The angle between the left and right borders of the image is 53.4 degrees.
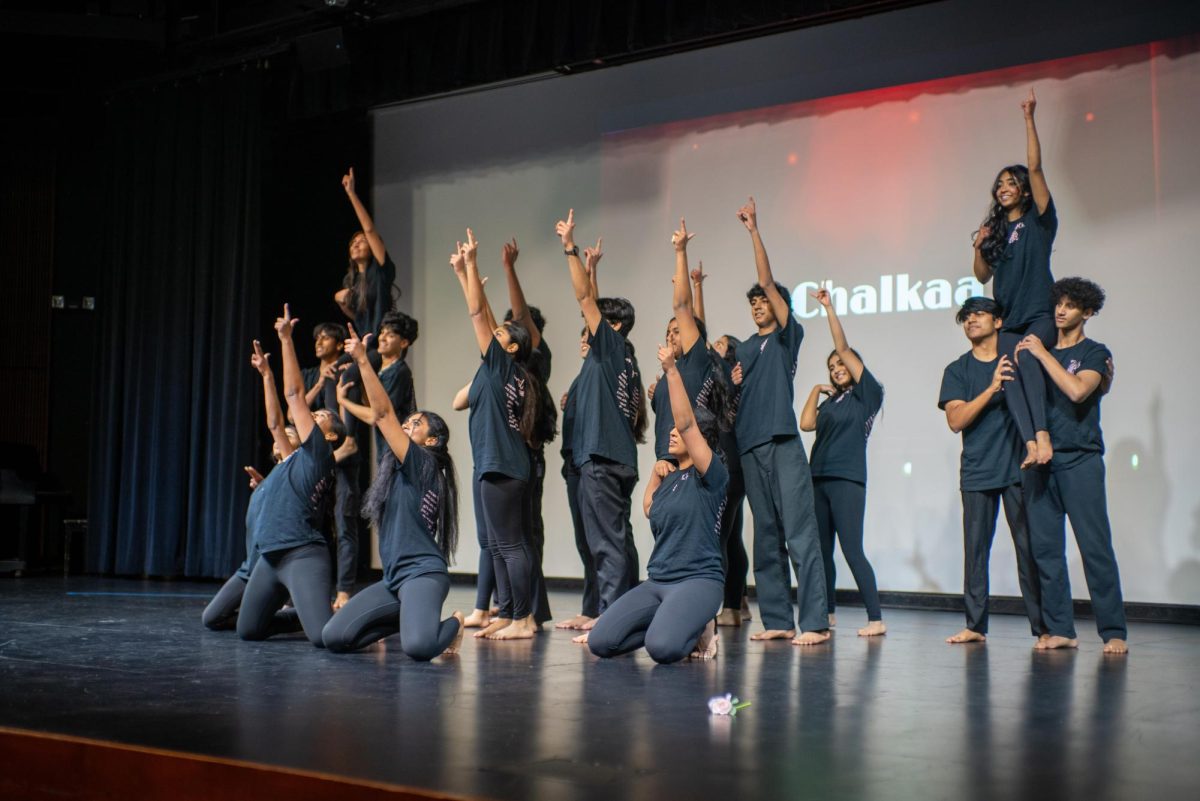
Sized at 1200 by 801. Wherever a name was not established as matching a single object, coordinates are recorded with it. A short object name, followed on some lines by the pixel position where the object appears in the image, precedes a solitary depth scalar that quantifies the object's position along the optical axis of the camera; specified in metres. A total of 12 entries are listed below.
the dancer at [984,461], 4.59
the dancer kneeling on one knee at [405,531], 4.19
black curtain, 7.83
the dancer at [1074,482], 4.31
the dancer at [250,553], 4.94
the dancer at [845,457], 5.06
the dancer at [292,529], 4.59
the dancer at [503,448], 4.70
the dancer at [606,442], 4.66
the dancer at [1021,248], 4.61
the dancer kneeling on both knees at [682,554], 4.01
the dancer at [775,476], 4.61
